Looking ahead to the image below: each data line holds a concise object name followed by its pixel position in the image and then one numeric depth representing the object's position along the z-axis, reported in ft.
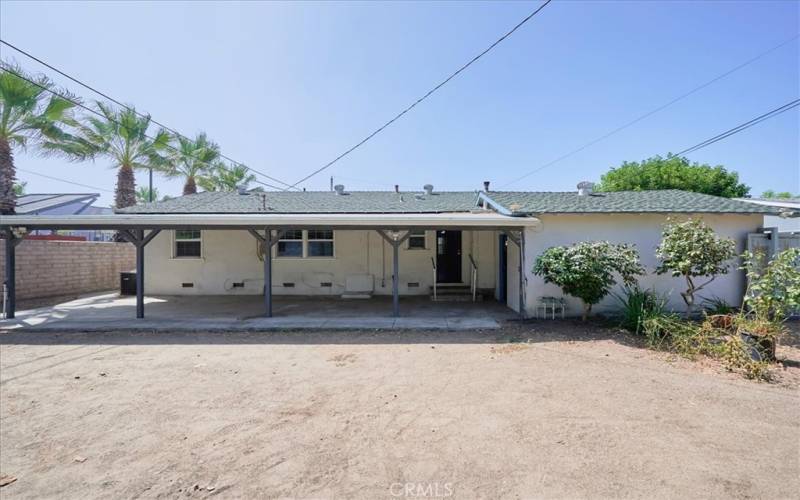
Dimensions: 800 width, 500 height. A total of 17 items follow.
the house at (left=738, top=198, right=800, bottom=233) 37.45
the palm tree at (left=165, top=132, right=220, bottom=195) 62.20
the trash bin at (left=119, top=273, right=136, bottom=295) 40.04
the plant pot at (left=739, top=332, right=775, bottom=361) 17.10
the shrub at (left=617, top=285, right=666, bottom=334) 23.18
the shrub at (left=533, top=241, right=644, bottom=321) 23.58
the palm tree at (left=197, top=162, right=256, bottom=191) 71.20
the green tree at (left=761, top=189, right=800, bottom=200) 125.04
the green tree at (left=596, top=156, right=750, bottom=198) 64.80
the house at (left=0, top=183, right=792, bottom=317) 28.22
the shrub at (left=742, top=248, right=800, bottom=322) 18.37
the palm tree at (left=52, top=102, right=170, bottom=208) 45.60
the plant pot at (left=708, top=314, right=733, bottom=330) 20.88
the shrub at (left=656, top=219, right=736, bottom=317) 22.63
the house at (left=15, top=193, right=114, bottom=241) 62.39
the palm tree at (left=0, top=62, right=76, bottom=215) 36.37
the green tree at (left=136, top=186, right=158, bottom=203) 147.06
